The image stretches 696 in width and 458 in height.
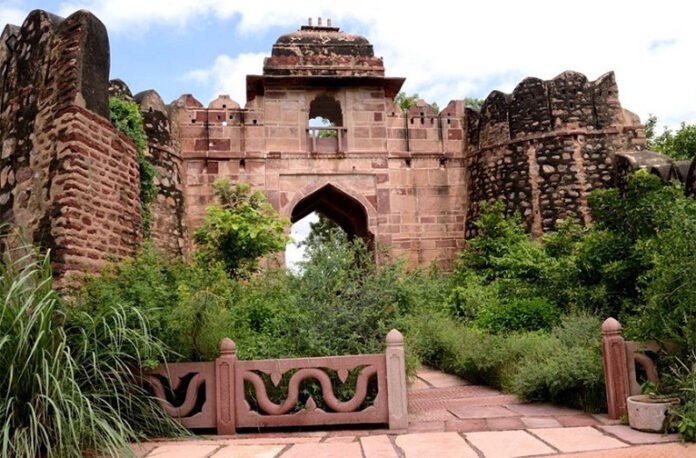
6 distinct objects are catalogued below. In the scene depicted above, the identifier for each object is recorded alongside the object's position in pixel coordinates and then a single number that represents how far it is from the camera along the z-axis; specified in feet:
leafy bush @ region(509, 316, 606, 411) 18.51
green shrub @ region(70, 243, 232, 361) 17.03
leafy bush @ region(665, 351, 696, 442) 14.21
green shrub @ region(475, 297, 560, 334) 26.66
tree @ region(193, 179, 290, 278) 33.65
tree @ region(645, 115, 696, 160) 71.15
